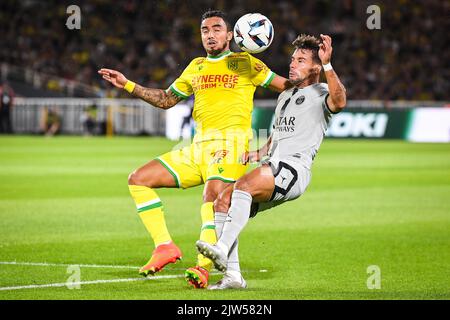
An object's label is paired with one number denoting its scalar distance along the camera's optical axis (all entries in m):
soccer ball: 17.09
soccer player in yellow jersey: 16.33
